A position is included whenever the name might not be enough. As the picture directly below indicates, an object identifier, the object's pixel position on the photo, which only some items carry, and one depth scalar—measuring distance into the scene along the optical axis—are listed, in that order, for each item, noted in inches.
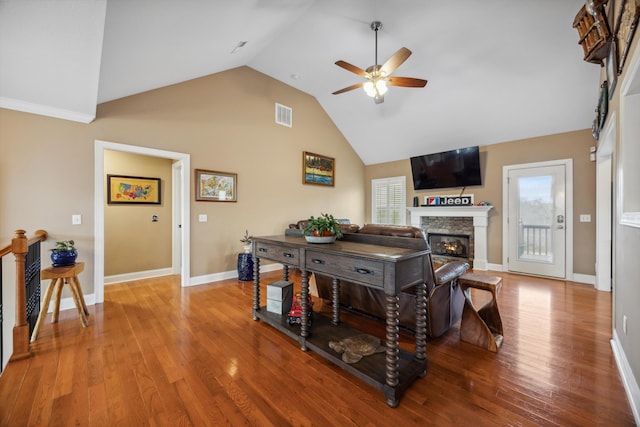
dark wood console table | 63.5
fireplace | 209.3
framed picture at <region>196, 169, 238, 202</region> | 167.3
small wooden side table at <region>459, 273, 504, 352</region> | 88.7
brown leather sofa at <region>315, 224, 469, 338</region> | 88.4
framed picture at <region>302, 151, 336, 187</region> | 228.0
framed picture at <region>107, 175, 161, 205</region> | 171.0
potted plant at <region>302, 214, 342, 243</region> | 88.4
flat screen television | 214.4
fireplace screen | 224.8
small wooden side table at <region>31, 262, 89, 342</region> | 97.0
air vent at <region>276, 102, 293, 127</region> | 208.4
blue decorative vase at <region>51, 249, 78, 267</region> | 105.9
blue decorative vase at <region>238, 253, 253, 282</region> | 172.6
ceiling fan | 125.0
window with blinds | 263.9
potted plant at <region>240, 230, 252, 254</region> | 179.0
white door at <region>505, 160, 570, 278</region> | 179.3
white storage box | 106.1
